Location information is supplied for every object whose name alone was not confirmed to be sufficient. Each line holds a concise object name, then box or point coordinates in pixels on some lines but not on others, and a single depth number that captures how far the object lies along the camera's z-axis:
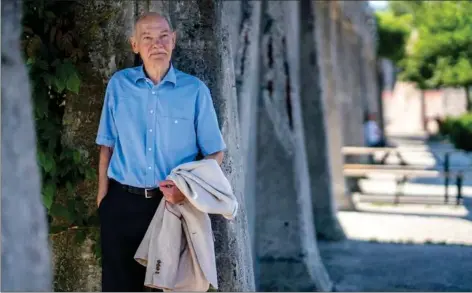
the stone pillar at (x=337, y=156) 13.97
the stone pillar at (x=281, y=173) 7.88
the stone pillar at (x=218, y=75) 4.51
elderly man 3.79
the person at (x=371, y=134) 21.08
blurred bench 14.80
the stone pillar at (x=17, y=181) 2.92
